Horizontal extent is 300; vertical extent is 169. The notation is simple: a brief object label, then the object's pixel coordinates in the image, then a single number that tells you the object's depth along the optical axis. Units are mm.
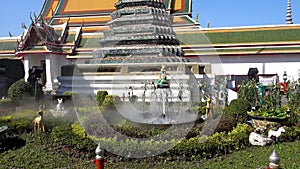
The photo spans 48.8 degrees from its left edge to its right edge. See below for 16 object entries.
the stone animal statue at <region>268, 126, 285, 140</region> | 7809
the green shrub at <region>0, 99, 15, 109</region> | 12836
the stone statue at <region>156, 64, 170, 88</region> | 10695
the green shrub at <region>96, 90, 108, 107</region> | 13239
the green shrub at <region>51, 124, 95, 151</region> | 7453
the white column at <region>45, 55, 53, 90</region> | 20795
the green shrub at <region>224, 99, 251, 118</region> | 10648
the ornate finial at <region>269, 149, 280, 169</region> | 3704
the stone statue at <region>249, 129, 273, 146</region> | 7758
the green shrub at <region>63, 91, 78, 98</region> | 15712
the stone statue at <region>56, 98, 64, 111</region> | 11554
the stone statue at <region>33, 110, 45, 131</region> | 8875
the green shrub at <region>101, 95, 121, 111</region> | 11662
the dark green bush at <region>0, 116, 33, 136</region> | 9070
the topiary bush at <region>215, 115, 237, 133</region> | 8712
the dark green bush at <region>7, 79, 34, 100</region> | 12945
